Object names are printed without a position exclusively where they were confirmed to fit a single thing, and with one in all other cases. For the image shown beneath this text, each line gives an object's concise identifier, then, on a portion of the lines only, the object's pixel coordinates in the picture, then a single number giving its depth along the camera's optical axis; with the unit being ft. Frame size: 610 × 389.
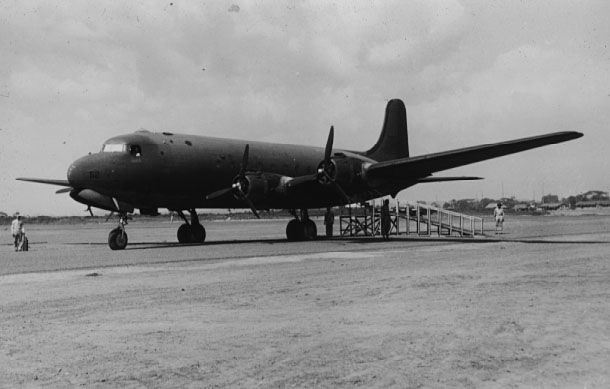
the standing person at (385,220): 90.27
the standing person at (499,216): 104.83
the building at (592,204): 432.66
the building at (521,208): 379.35
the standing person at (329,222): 102.78
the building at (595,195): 563.48
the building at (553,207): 411.50
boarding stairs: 102.58
